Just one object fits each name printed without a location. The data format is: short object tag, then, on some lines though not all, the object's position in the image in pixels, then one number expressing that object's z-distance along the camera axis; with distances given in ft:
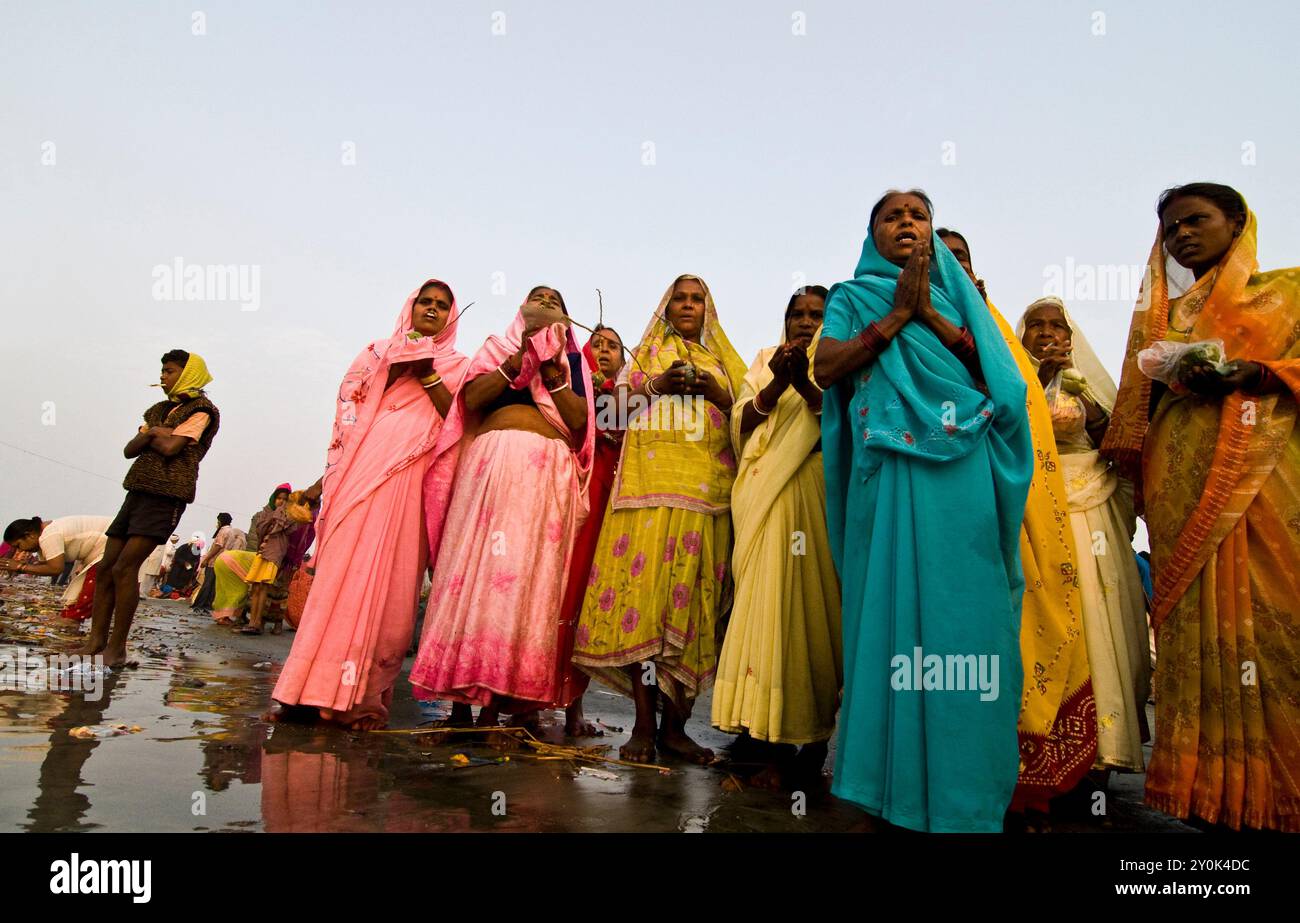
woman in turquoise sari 8.55
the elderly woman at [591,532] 14.79
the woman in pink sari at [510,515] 13.62
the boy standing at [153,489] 19.27
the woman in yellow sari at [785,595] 11.67
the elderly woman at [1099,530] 11.35
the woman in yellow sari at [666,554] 13.16
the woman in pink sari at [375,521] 14.01
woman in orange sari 9.37
